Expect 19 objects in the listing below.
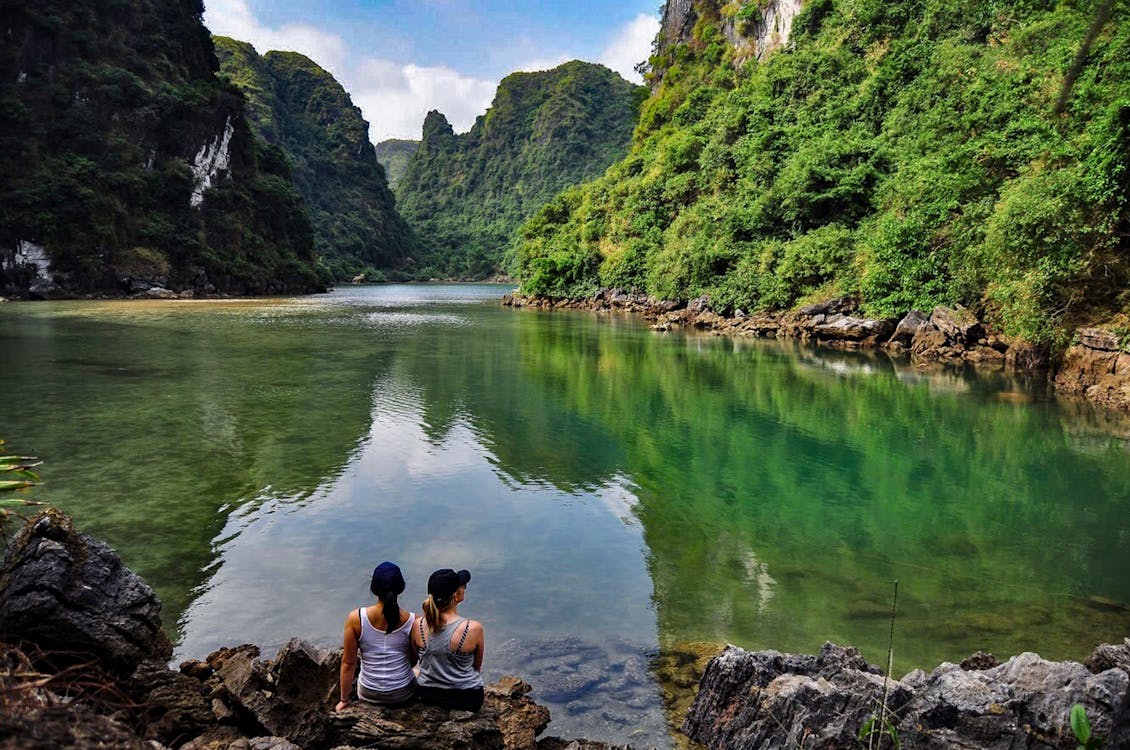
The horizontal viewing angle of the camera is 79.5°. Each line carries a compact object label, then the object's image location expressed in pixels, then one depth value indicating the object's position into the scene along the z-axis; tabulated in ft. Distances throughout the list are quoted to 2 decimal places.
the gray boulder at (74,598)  13.66
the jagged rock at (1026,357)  70.59
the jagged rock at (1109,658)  15.11
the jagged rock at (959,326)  81.51
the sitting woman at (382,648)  14.88
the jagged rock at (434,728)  13.89
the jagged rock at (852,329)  95.61
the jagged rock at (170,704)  13.52
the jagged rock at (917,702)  13.02
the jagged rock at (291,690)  13.76
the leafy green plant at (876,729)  10.56
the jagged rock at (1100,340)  55.31
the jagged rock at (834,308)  104.12
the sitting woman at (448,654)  15.12
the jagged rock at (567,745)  14.74
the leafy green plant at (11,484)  16.30
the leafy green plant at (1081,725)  8.97
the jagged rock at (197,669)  16.33
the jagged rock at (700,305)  139.33
